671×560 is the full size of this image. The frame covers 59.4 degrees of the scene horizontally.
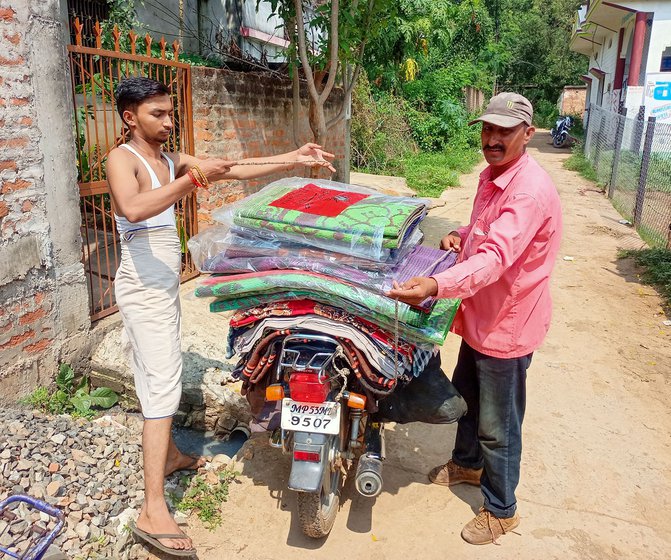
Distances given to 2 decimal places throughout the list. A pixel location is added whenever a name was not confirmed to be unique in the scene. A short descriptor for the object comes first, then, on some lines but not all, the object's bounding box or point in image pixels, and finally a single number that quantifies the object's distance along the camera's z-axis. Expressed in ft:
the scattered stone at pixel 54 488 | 8.60
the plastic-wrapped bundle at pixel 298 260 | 8.04
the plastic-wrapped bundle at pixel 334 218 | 7.86
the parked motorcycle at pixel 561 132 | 76.79
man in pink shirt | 7.36
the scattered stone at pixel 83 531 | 8.17
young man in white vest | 8.07
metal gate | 13.26
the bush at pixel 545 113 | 108.47
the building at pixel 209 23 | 26.61
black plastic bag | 8.83
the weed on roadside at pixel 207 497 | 9.37
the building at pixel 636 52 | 45.85
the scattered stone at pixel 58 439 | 9.70
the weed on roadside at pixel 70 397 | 11.89
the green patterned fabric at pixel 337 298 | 7.82
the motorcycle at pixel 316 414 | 8.03
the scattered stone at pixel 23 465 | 8.82
